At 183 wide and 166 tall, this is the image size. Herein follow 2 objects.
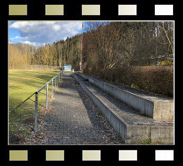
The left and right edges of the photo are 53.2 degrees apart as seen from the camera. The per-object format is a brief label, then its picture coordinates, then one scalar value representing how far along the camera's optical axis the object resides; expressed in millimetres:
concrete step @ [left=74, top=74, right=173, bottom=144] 3941
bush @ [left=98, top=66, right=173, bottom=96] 6836
